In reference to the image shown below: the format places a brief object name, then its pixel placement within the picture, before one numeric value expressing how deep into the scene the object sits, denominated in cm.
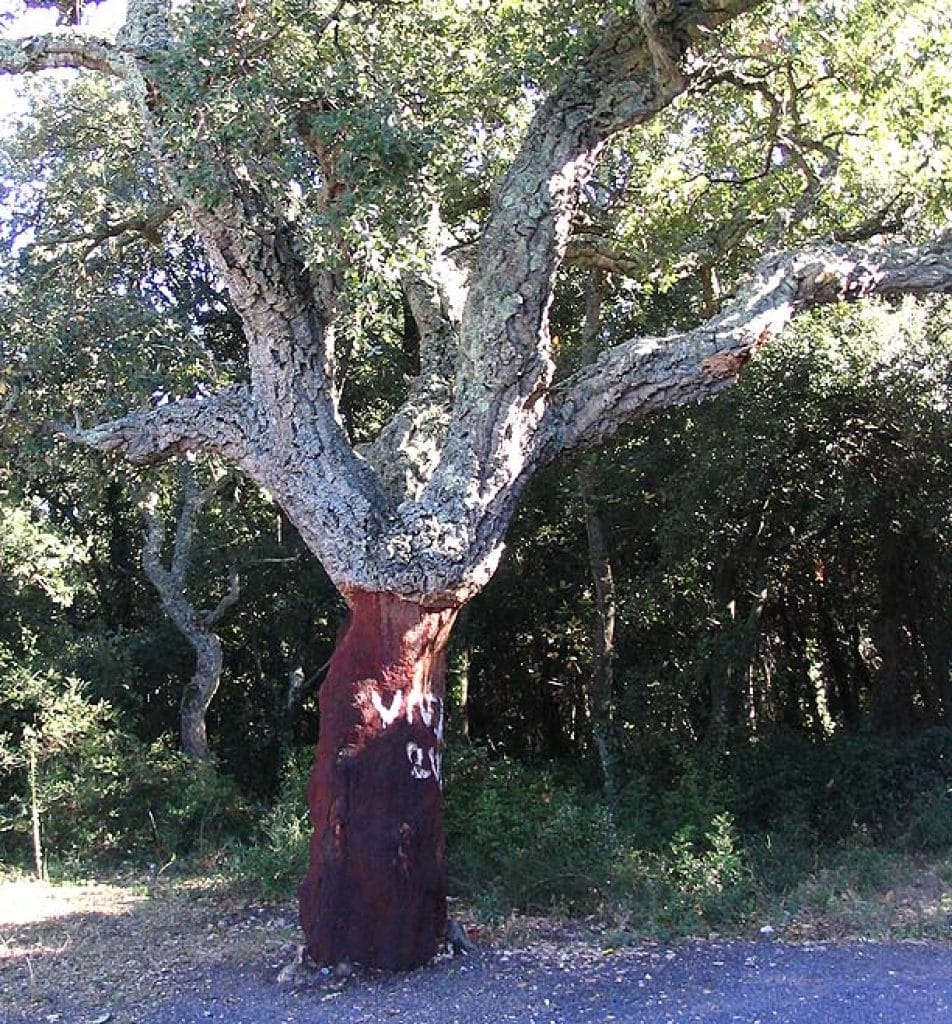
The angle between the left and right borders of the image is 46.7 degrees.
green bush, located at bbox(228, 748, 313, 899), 845
